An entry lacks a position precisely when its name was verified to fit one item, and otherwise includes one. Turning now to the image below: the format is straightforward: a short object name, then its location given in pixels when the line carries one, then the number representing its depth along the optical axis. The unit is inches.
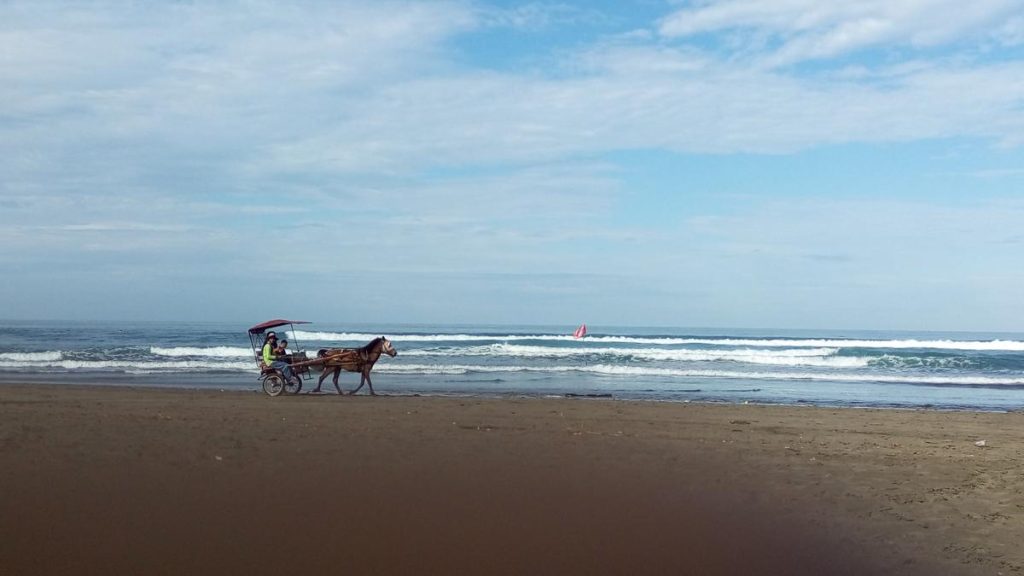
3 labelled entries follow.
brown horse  714.8
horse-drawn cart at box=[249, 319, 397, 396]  706.8
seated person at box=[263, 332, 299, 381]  696.4
